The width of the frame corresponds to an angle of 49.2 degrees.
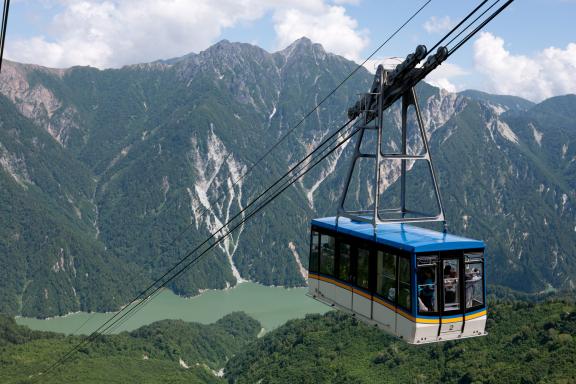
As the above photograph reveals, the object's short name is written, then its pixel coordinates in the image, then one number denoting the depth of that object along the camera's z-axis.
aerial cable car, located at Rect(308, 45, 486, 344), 17.00
